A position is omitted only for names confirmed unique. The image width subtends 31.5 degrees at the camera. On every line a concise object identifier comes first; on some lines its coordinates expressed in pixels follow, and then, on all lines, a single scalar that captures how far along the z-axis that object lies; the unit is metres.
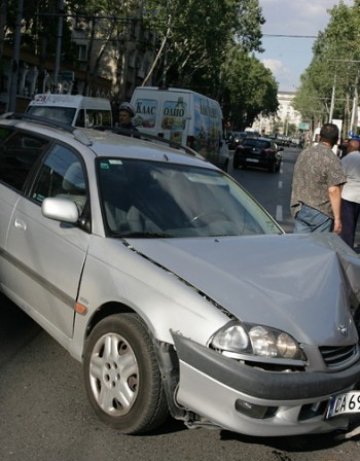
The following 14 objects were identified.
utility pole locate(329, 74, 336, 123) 76.56
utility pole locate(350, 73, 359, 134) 57.76
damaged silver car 2.99
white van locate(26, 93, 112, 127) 17.44
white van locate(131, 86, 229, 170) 17.31
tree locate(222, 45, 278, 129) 67.94
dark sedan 27.98
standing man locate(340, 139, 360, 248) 8.09
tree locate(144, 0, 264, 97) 40.59
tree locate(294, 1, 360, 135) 63.00
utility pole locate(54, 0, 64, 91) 30.20
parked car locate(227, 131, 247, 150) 47.16
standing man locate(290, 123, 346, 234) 6.21
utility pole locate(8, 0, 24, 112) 24.52
